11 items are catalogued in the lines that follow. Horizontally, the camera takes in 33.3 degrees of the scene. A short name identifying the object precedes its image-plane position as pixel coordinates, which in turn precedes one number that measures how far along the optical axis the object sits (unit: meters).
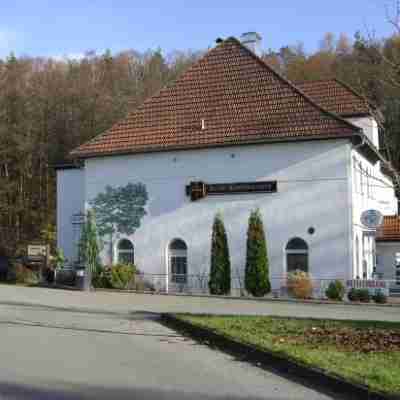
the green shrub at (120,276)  27.67
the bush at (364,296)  23.48
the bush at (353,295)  23.55
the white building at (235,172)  25.95
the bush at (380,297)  23.14
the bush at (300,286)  24.50
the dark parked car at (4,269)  34.41
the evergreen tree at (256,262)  25.89
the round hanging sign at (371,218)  23.22
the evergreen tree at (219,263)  26.58
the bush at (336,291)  23.84
